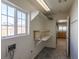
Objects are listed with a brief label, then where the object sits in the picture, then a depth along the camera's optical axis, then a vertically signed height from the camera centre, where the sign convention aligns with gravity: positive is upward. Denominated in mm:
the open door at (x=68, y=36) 2826 -362
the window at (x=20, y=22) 1720 +275
